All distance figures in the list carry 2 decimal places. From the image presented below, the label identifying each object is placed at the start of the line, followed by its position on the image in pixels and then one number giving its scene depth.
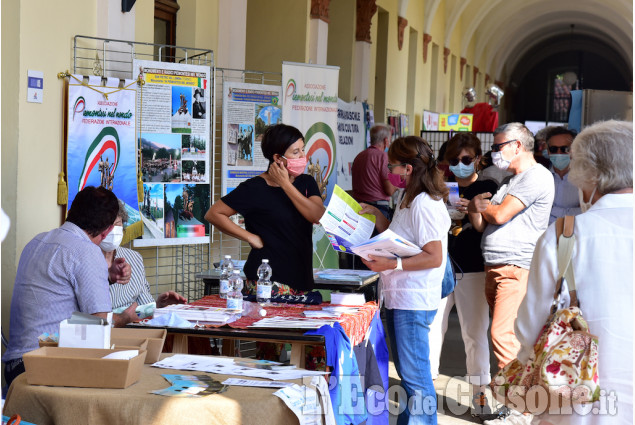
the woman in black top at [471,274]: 5.34
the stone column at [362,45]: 12.87
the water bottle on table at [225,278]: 4.34
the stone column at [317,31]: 10.27
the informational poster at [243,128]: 7.02
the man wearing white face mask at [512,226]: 4.87
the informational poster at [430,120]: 15.76
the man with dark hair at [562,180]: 6.36
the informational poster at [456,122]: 13.36
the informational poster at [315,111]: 7.70
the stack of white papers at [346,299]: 4.26
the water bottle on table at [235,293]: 4.00
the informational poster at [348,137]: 9.62
